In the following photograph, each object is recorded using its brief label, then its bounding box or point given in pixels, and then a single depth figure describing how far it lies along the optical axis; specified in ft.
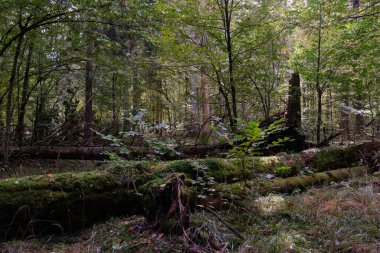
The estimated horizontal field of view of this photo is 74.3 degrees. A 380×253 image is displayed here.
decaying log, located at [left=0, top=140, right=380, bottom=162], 21.08
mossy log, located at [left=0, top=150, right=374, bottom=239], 10.36
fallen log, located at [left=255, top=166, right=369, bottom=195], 14.77
